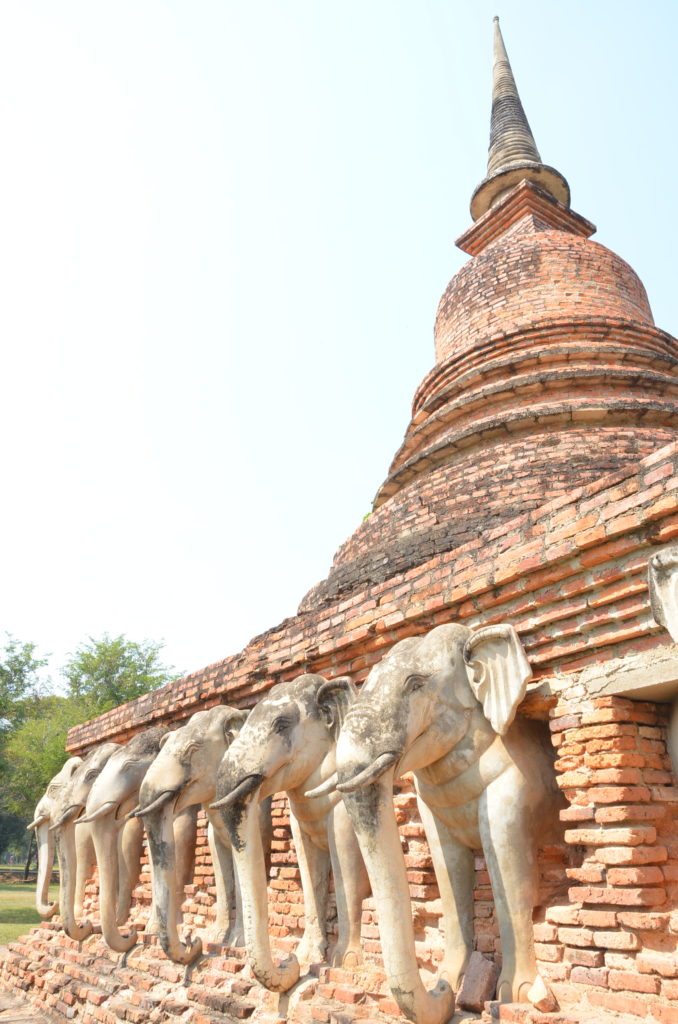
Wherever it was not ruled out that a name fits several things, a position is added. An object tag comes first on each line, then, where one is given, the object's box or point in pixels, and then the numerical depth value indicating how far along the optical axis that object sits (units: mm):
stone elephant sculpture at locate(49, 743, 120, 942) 6789
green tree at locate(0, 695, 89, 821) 18453
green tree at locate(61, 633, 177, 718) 22203
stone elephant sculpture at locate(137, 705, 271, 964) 5086
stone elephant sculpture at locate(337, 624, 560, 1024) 3340
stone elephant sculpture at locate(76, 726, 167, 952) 5980
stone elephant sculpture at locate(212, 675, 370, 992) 4176
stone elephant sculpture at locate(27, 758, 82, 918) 7669
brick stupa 3240
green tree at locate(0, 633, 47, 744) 19536
